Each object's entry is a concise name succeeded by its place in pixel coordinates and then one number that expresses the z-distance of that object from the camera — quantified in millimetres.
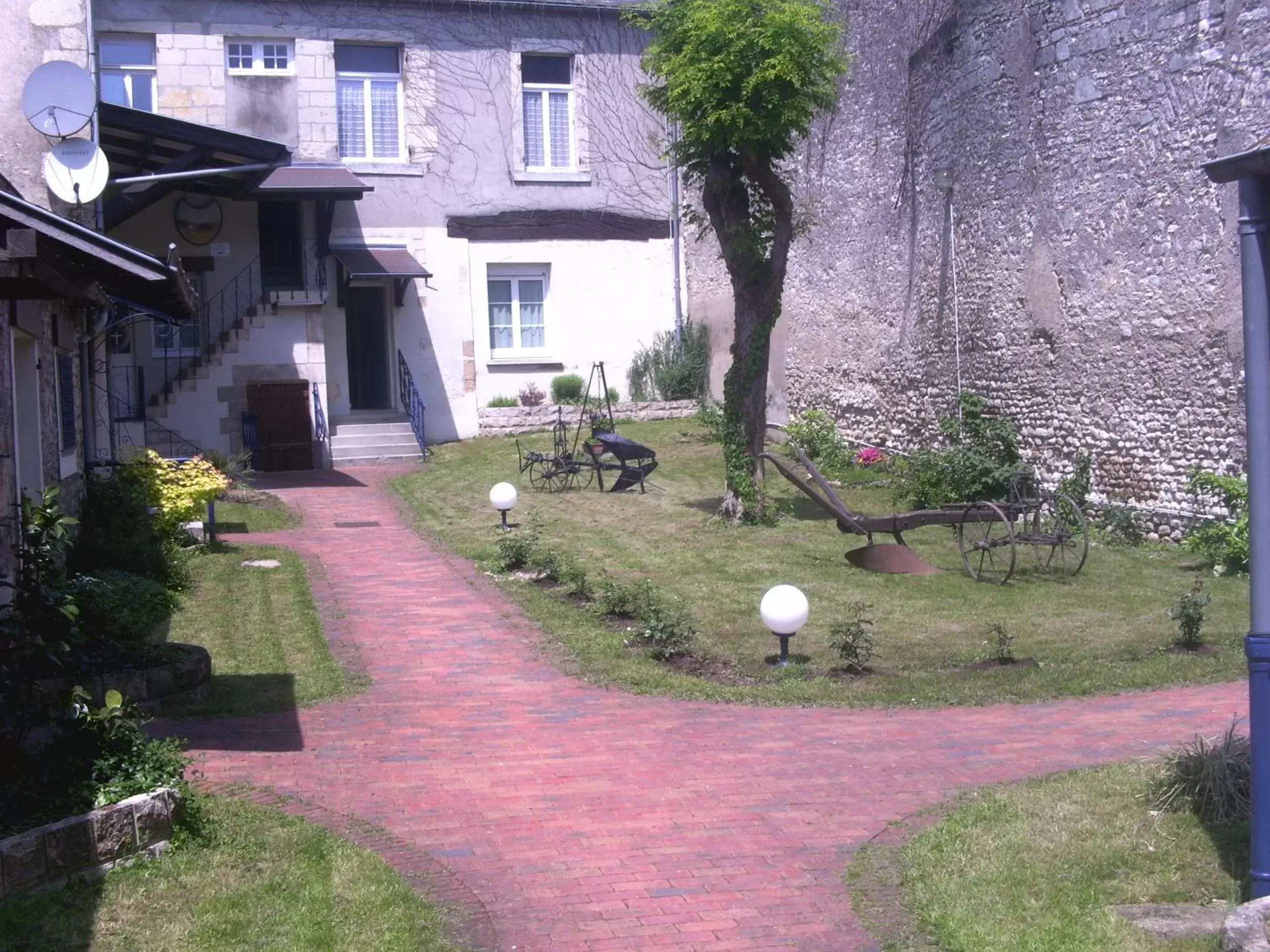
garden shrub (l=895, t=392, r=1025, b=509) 15641
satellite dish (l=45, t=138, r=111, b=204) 10820
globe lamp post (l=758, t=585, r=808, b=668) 8969
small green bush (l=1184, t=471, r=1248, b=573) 12109
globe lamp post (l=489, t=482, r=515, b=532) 14570
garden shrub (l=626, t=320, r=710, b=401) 24250
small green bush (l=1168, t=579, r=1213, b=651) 9281
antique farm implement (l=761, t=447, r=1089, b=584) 11945
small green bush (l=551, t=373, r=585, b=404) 23719
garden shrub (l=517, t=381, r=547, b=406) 23672
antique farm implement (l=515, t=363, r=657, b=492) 17211
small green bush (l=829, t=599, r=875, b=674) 8875
